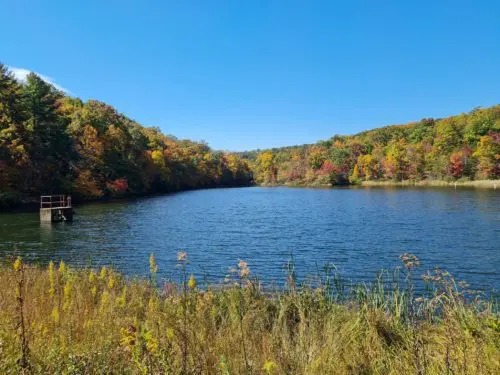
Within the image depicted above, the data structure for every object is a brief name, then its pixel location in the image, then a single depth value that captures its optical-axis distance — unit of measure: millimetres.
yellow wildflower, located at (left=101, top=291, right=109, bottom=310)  5910
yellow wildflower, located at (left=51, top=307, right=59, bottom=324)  4527
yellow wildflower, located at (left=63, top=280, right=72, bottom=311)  5469
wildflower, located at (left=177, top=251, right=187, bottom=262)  4166
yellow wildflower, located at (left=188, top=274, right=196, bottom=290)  5780
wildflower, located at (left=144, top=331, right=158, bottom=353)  3148
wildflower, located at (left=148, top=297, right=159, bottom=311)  5408
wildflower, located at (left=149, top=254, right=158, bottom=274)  5391
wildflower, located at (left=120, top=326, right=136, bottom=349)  3715
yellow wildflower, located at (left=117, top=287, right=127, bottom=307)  5771
